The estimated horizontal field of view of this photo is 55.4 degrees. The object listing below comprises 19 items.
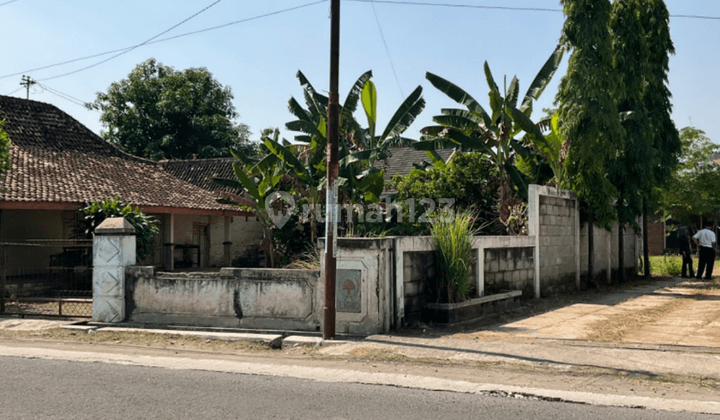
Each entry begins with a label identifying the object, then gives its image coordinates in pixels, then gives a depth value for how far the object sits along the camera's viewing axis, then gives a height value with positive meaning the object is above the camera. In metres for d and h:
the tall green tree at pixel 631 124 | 19.41 +3.34
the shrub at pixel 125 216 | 16.97 +0.51
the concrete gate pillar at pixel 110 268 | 12.22 -0.52
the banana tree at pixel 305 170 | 16.80 +1.77
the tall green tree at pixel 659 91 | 20.94 +4.62
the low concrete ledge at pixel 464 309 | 11.47 -1.23
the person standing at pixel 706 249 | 20.48 -0.28
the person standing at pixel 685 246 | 21.48 -0.20
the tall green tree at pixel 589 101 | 17.36 +3.55
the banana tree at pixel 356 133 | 16.39 +2.68
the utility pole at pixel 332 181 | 10.20 +0.87
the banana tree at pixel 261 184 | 17.52 +1.47
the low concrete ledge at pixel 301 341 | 10.12 -1.51
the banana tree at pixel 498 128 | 16.86 +2.79
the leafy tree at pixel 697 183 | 34.12 +2.86
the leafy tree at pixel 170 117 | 42.38 +7.69
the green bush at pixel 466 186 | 17.69 +1.40
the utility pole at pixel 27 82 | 40.25 +9.18
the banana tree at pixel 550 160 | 18.08 +2.14
